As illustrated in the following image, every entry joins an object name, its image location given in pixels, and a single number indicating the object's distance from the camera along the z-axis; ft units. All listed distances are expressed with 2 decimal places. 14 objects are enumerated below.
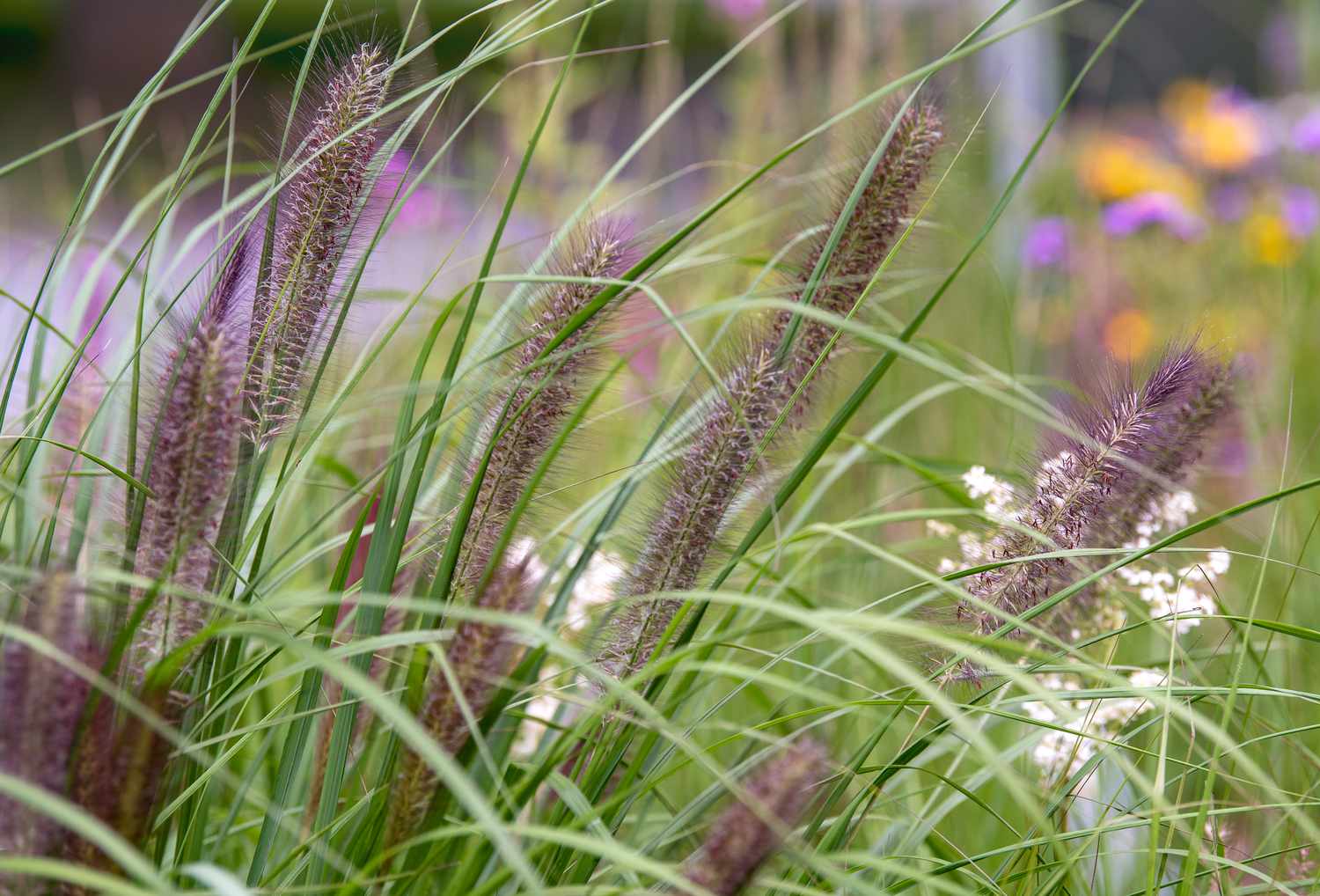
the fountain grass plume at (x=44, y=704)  5.07
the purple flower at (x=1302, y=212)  23.98
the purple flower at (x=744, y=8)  25.76
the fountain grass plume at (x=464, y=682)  5.55
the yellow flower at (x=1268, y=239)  24.89
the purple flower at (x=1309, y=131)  24.91
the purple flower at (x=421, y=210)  27.91
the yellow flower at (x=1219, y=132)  31.91
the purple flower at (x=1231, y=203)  32.12
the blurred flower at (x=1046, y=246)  24.25
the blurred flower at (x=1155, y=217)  24.59
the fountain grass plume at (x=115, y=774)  5.42
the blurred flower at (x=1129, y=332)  27.30
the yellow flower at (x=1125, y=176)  32.24
